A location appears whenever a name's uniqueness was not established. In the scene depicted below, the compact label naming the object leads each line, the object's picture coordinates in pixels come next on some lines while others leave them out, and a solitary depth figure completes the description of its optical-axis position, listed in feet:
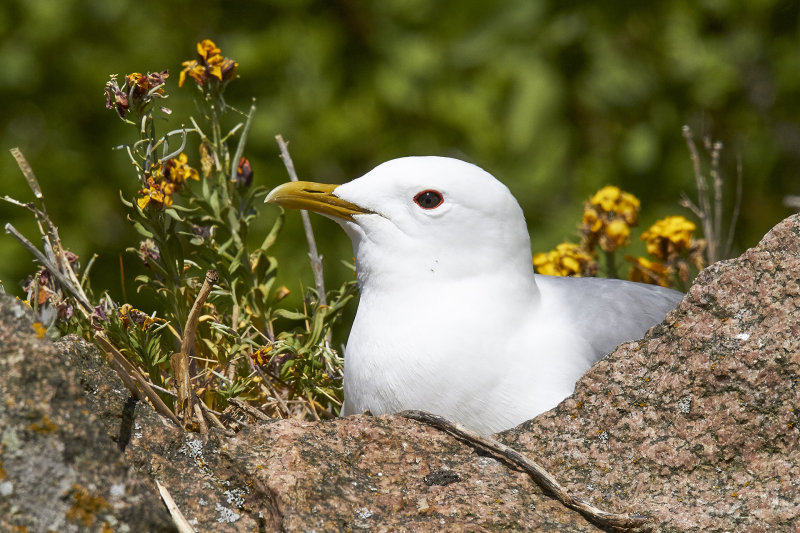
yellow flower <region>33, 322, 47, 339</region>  10.96
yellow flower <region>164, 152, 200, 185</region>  19.29
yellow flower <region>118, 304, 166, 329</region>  16.61
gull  16.39
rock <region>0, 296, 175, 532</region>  9.98
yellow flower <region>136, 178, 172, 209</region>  17.07
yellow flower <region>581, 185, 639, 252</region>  24.06
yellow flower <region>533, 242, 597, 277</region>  24.07
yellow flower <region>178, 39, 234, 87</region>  19.56
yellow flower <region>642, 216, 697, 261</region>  23.38
